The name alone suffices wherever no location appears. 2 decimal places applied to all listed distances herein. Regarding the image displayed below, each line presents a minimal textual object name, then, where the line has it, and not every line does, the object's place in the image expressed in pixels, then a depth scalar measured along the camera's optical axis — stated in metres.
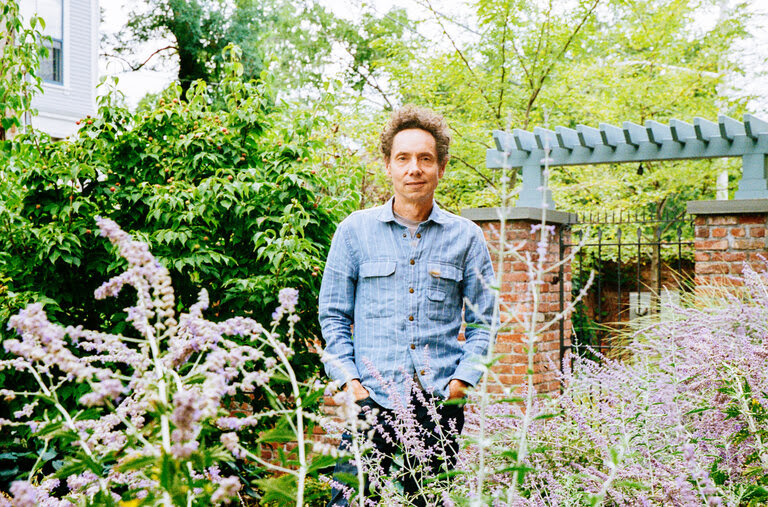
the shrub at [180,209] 3.85
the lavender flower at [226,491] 0.90
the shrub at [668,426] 2.07
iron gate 9.56
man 2.68
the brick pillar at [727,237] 5.37
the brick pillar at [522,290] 5.39
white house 14.76
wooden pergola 5.84
